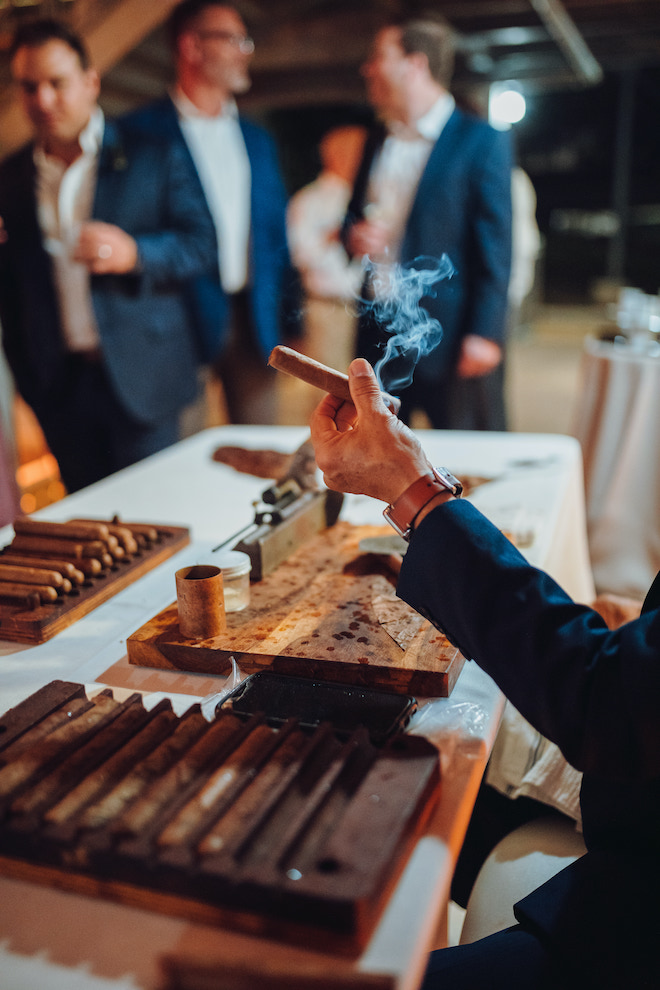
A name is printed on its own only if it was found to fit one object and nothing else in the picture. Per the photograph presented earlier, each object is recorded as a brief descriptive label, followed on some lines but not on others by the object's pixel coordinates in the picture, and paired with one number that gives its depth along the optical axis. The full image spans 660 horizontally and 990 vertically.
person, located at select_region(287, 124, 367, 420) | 8.20
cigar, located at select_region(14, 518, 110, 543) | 1.71
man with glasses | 3.51
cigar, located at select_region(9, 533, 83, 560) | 1.66
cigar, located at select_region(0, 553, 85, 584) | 1.59
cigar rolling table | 0.73
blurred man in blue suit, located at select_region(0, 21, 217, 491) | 3.03
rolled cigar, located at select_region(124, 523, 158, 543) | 1.83
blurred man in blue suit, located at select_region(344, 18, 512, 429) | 3.47
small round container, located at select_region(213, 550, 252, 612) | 1.43
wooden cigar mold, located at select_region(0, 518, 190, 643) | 1.47
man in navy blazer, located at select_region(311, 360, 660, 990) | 0.91
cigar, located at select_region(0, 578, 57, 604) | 1.50
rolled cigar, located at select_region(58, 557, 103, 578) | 1.62
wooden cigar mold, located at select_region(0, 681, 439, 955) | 0.75
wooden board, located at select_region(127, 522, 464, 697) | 1.22
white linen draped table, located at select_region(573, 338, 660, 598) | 3.54
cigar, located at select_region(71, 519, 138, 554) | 1.74
